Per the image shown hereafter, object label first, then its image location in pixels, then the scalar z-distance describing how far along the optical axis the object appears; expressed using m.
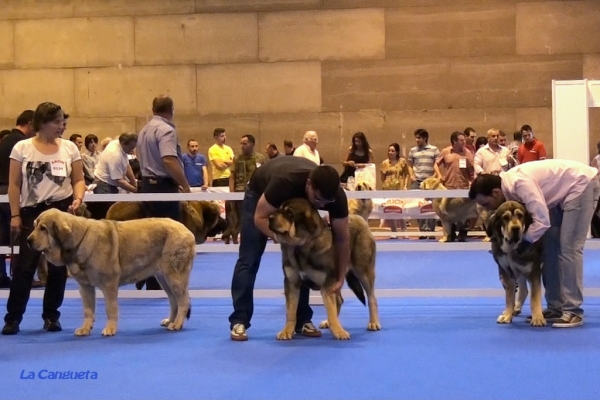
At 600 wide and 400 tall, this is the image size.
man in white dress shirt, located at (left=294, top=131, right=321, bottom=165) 11.52
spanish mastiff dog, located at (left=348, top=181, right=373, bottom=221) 10.93
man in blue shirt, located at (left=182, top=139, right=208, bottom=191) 12.97
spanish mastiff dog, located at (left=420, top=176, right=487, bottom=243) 11.30
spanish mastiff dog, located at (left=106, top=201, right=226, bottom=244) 7.26
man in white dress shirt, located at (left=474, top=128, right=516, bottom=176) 11.94
